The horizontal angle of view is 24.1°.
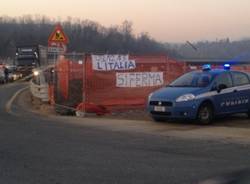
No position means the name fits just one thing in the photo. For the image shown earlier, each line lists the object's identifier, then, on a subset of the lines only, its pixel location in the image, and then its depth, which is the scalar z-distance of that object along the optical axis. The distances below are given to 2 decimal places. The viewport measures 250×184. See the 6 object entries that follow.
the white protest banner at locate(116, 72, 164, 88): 20.31
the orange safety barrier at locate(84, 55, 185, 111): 19.53
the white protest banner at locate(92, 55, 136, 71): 20.12
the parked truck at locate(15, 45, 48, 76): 60.31
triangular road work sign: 23.07
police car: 15.19
